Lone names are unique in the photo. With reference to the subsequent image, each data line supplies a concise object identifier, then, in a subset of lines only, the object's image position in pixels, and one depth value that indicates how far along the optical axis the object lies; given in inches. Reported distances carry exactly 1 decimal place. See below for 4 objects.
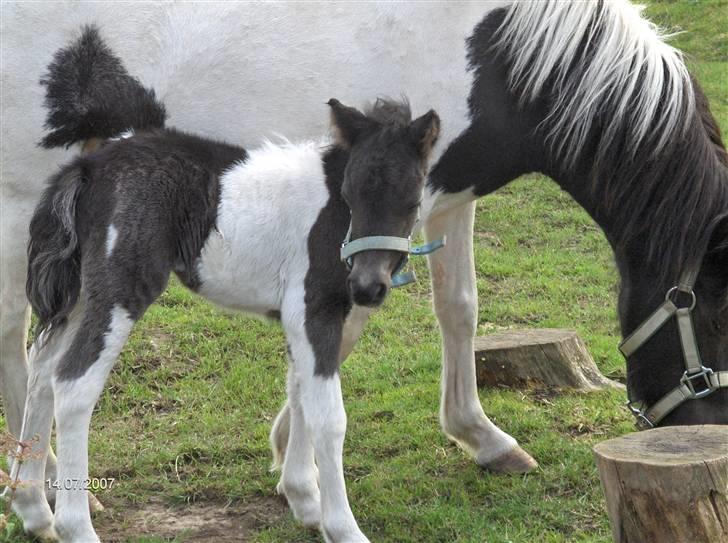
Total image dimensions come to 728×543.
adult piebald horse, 349.7
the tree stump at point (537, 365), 484.6
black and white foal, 294.7
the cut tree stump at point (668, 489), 288.4
